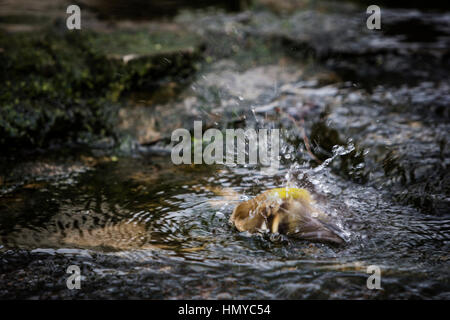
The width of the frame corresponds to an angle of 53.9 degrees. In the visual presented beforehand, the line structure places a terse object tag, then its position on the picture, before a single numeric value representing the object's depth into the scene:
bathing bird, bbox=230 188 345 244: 2.54
